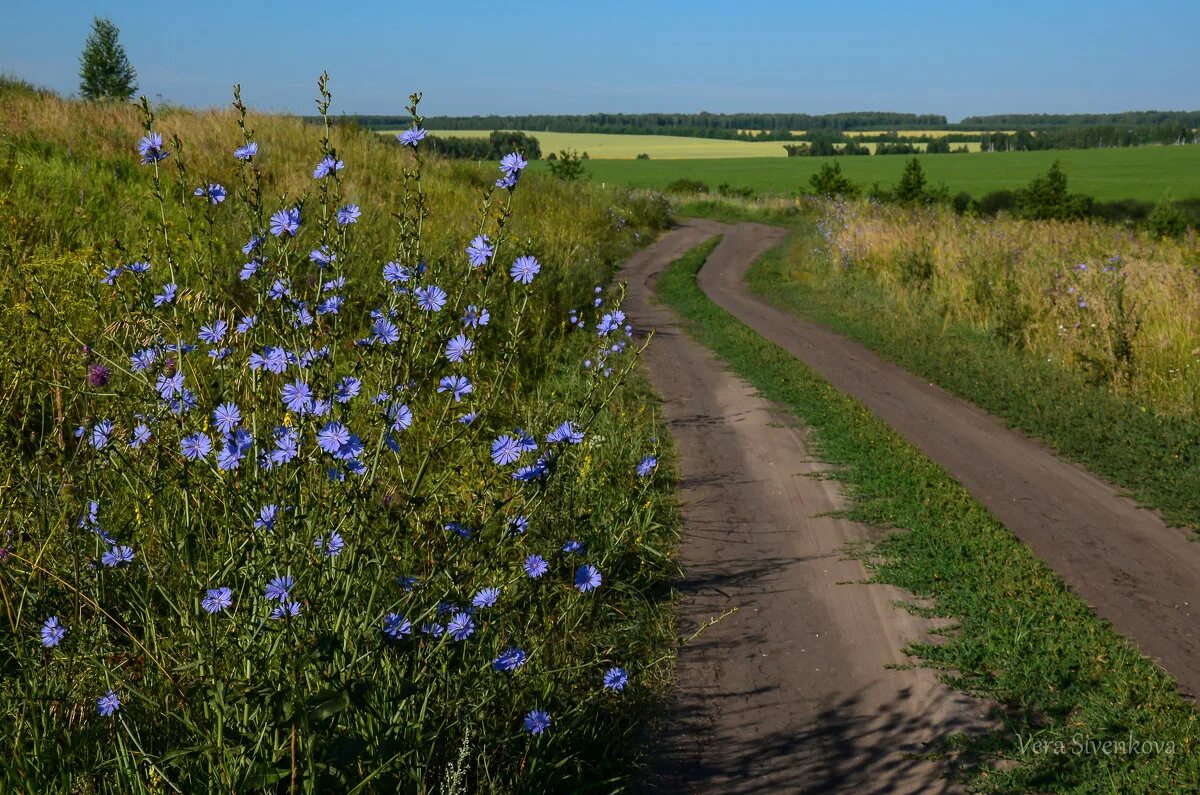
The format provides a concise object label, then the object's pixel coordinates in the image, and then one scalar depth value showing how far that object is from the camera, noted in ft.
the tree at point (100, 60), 129.08
